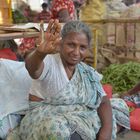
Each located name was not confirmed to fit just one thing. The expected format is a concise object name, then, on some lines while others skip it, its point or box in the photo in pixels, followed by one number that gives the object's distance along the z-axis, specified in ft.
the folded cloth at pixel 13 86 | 8.58
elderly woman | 6.76
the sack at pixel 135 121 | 10.53
